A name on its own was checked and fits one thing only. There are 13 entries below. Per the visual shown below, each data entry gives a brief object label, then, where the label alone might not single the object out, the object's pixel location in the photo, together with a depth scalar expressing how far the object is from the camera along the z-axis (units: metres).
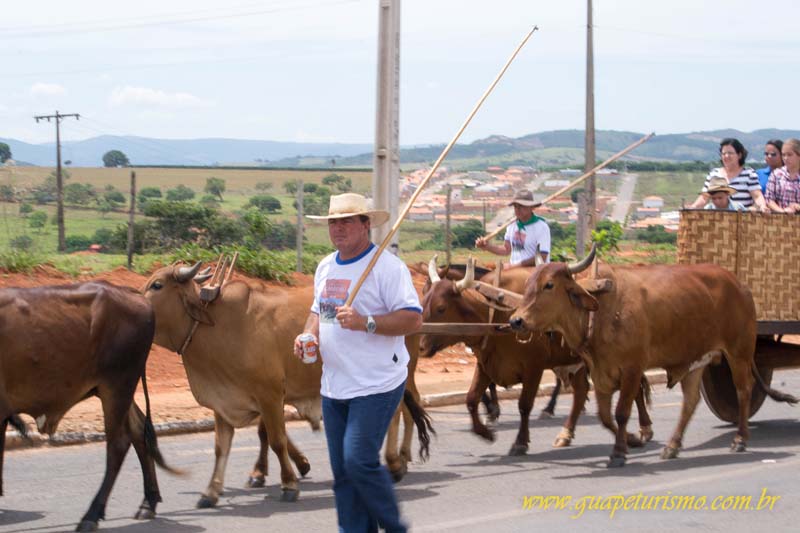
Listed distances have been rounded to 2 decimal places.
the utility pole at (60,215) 24.20
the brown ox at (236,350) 9.90
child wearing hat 12.98
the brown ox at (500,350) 12.16
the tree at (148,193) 50.22
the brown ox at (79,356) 8.88
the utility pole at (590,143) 29.09
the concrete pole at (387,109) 14.55
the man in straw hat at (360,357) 7.01
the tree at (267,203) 40.81
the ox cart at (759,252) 12.49
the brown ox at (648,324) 11.18
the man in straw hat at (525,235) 12.86
